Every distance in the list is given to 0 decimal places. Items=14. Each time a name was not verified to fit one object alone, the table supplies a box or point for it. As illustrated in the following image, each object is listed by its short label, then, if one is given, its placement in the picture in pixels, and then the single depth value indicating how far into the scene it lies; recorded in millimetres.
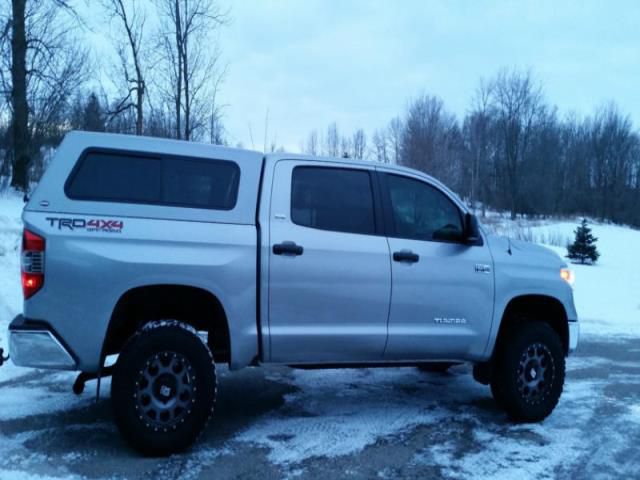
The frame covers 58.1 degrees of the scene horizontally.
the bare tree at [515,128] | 55500
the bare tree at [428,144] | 25484
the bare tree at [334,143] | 51662
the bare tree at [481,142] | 54469
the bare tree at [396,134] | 39775
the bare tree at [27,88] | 15898
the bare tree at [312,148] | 50031
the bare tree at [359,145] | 49522
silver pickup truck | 4066
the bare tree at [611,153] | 59750
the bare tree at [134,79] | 18969
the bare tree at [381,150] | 44781
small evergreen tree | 19438
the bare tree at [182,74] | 17484
